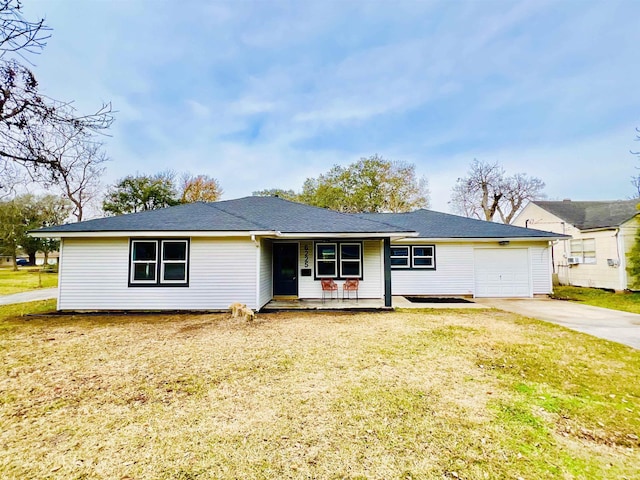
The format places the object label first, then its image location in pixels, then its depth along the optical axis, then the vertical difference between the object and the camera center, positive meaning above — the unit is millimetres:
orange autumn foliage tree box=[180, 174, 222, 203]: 31750 +7827
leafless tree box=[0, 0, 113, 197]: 4582 +2743
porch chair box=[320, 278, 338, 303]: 10469 -963
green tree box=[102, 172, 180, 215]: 26984 +5964
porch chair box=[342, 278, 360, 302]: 10398 -961
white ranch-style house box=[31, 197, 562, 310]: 8930 +40
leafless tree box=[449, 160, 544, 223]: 30172 +7205
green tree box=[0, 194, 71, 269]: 31172 +4595
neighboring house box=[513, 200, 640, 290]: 13164 +997
